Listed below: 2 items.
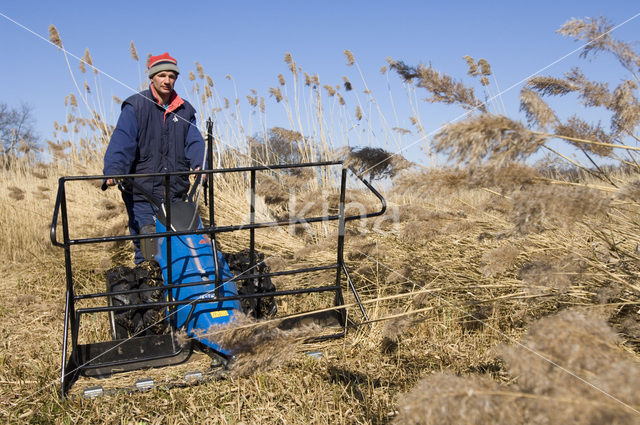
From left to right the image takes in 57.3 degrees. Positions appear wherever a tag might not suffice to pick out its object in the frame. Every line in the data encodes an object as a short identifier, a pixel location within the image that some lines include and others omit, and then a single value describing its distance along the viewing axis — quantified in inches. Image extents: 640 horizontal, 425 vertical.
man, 183.5
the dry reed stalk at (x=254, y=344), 92.4
